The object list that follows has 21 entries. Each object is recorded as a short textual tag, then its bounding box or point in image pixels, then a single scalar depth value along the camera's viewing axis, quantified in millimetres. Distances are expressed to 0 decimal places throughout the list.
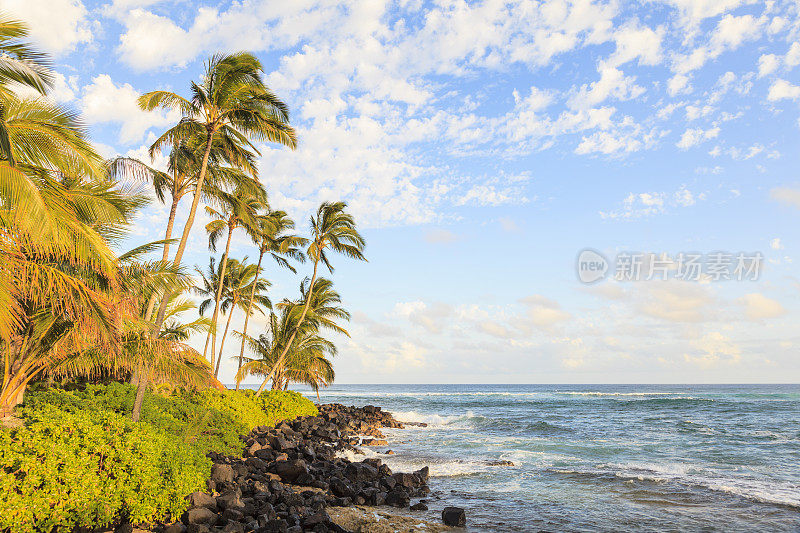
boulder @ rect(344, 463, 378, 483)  11734
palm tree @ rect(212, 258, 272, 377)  31750
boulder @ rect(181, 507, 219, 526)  7305
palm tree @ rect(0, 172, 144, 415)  7820
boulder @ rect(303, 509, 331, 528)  7727
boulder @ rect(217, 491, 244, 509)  7984
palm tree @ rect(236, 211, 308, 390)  24784
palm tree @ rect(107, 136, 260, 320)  13789
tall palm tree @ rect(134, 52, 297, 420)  13680
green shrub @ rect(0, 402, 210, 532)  5848
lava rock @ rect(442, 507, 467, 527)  8836
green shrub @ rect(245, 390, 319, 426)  20562
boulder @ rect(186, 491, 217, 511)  7839
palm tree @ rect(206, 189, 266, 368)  15205
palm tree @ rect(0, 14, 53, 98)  7711
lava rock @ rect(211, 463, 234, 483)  9539
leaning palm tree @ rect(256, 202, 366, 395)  24266
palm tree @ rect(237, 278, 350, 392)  27031
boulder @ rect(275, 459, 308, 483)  11352
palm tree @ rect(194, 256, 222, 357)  31216
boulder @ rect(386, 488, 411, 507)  10008
